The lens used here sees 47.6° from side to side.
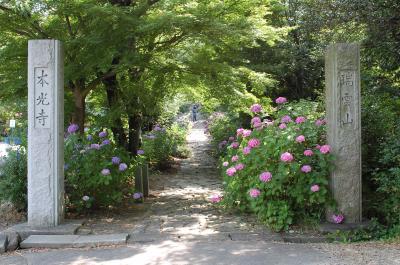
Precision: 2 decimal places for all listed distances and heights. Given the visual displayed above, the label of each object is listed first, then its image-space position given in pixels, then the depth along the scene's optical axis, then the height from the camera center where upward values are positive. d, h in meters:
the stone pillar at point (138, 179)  8.95 -0.93
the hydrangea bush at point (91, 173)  7.12 -0.65
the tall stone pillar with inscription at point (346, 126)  6.19 +0.06
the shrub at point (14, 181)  6.89 -0.73
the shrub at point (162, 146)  13.58 -0.45
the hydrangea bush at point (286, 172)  6.08 -0.58
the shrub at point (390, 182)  6.05 -0.70
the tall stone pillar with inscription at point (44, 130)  6.25 +0.04
